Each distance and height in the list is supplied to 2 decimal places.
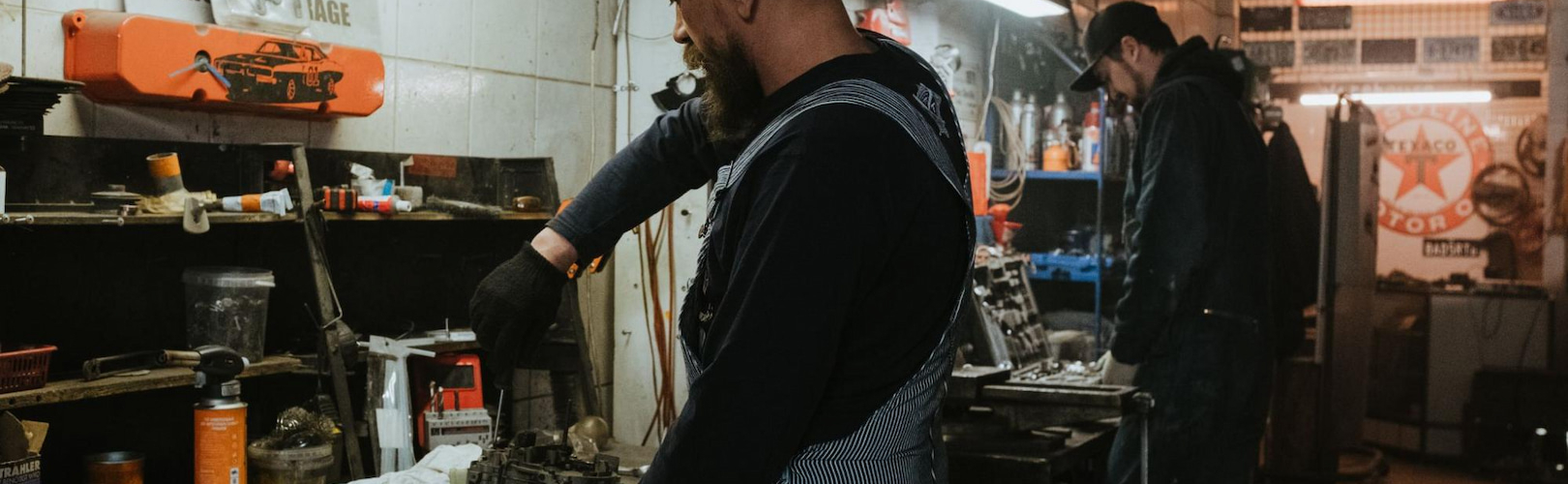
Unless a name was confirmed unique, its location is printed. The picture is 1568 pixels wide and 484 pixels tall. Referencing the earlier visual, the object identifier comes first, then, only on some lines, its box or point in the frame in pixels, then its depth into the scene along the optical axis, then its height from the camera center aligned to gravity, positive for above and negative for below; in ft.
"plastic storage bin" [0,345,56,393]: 8.13 -1.05
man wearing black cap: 10.73 -0.56
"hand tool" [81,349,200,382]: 8.85 -1.09
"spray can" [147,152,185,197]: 9.19 +0.25
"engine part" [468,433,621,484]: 7.89 -1.56
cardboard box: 8.11 -1.69
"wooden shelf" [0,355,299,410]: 8.18 -1.20
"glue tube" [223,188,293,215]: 9.57 +0.05
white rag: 9.25 -1.86
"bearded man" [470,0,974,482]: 4.09 -0.11
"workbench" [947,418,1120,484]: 9.23 -1.71
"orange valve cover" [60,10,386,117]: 8.74 +1.03
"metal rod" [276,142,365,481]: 9.88 -0.78
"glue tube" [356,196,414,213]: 10.43 +0.06
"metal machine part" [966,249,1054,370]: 13.84 -1.03
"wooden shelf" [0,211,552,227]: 8.03 -0.08
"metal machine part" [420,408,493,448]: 10.82 -1.80
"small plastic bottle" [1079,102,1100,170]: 17.65 +1.18
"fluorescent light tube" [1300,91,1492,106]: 28.45 +3.08
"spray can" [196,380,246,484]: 9.23 -1.62
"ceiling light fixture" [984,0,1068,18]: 15.43 +2.68
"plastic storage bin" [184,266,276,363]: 9.55 -0.74
